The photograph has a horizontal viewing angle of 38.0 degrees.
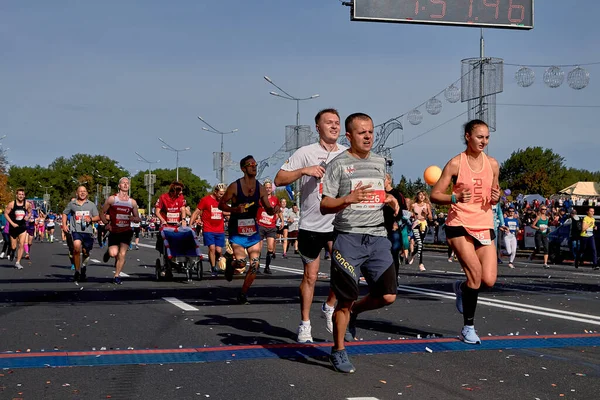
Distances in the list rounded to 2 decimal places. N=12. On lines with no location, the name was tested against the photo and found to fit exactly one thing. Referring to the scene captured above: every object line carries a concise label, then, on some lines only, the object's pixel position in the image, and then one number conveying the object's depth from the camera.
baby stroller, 15.70
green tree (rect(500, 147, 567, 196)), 98.12
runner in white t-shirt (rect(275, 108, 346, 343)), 7.46
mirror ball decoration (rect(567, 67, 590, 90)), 23.59
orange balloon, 15.70
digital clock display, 13.91
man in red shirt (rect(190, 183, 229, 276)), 17.23
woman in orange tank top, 7.38
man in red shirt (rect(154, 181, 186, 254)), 16.19
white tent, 75.09
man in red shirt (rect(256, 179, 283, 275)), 19.12
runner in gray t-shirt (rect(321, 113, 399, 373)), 6.10
